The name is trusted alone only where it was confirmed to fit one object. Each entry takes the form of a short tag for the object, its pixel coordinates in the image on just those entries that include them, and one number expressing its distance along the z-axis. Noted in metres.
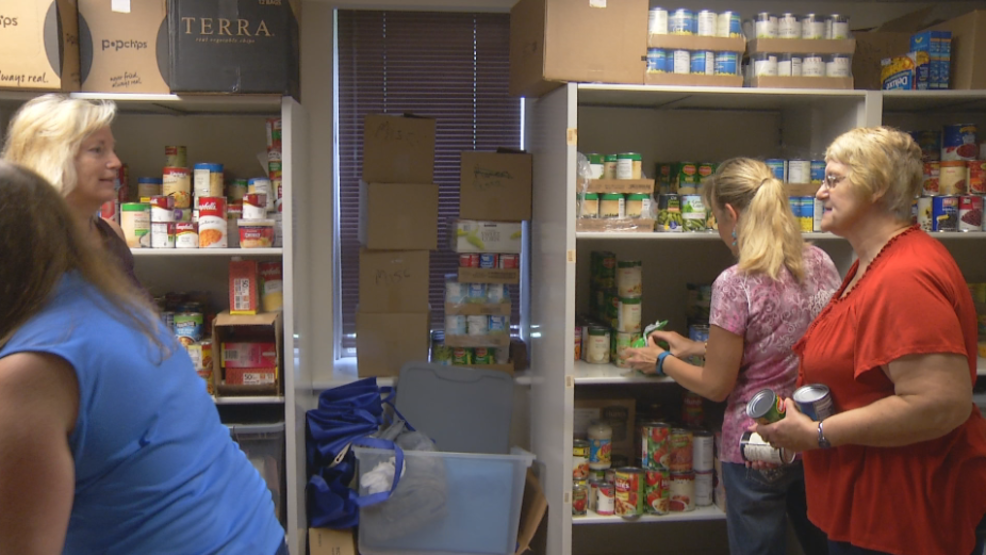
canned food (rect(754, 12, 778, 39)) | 2.52
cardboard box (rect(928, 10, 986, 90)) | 2.53
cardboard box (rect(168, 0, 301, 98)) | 2.33
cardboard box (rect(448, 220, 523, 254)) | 2.89
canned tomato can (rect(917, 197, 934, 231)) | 2.61
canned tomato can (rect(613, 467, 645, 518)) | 2.64
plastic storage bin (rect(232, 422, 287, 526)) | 2.60
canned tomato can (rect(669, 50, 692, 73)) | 2.48
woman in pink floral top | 2.07
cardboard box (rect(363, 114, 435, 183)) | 2.86
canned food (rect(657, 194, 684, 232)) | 2.59
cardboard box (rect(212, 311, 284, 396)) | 2.52
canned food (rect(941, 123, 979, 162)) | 2.62
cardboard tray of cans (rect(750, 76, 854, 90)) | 2.50
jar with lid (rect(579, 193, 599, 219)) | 2.51
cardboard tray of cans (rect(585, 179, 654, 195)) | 2.51
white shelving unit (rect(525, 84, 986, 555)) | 2.51
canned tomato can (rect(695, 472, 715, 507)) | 2.70
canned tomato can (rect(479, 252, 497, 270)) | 2.89
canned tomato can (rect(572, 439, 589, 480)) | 2.66
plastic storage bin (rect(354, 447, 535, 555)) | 2.65
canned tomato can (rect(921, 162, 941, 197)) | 2.65
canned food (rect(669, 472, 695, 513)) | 2.69
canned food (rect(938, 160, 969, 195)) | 2.61
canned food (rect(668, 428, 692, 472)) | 2.69
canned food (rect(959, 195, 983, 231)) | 2.57
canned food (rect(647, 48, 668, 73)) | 2.46
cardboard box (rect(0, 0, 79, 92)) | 2.31
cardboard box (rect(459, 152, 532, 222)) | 2.88
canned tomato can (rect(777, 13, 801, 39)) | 2.52
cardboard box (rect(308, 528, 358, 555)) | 2.71
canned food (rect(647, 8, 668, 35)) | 2.47
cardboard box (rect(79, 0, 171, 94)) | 2.45
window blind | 3.19
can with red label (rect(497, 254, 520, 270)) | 2.91
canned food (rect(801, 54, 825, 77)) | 2.52
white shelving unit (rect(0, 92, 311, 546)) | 2.50
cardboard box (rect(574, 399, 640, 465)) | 2.81
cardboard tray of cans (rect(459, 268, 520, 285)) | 2.88
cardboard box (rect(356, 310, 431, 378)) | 2.91
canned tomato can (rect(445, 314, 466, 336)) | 2.91
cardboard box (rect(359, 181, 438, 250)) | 2.84
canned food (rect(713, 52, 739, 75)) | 2.50
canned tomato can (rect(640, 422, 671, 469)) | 2.66
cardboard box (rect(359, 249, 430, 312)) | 2.88
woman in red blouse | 1.47
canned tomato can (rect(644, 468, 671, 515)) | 2.66
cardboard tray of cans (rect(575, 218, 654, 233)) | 2.51
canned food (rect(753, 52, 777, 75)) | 2.51
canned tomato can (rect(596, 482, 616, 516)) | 2.65
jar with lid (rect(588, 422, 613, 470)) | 2.69
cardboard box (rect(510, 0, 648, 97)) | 2.36
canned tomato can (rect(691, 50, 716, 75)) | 2.49
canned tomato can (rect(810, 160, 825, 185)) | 2.58
